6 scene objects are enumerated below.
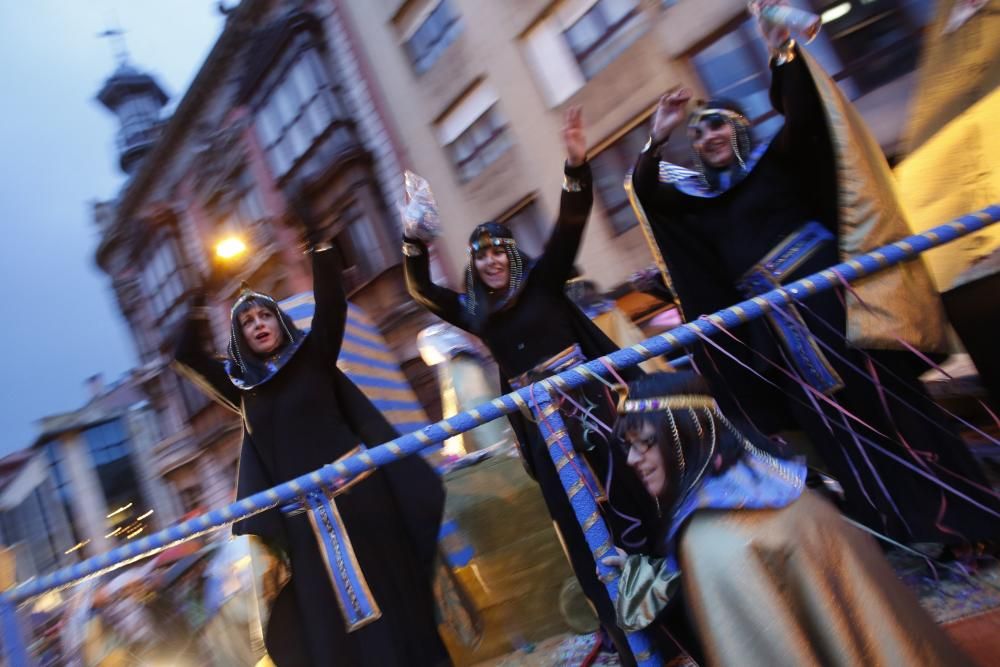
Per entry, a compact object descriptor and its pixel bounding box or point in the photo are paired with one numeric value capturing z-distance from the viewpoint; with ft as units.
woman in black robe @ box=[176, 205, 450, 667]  8.13
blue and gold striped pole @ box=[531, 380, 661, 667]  5.67
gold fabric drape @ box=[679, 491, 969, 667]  4.85
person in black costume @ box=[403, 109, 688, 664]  8.47
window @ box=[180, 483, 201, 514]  67.41
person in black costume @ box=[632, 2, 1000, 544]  7.77
